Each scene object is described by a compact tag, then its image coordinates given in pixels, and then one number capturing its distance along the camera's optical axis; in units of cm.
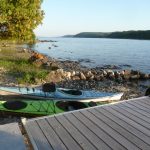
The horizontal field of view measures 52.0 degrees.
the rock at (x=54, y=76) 1449
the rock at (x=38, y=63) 2015
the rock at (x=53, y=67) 1947
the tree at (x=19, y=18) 1197
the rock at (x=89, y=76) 1622
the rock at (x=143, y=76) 1901
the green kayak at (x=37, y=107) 768
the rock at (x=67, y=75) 1564
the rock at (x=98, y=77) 1640
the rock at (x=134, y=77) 1835
